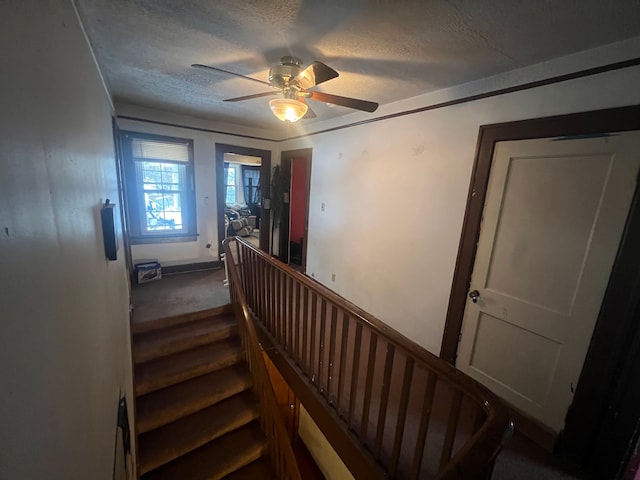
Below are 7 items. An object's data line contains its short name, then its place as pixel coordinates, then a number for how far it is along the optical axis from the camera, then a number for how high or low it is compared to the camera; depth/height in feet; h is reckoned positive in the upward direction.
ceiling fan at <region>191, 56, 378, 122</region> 5.44 +2.28
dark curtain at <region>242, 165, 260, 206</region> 29.58 +0.77
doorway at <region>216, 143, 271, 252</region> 13.01 -0.36
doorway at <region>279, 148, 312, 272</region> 13.43 -1.39
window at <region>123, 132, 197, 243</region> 10.87 -0.25
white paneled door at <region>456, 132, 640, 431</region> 4.45 -1.07
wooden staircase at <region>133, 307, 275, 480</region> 6.40 -6.20
